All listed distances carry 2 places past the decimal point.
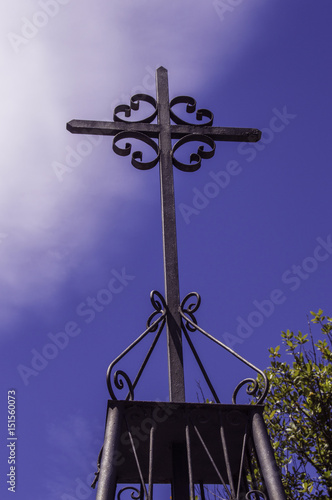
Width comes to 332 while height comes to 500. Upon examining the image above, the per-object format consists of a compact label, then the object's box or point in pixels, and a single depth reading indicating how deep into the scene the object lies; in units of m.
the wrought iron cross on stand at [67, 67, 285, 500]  2.94
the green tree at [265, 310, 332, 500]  6.43
